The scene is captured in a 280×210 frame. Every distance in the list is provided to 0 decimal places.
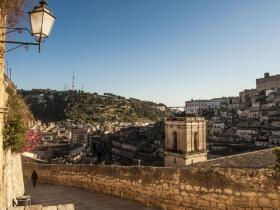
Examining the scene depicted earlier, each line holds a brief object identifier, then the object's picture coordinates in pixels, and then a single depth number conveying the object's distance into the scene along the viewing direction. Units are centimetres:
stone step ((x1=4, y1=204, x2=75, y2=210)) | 473
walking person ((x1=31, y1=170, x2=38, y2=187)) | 1472
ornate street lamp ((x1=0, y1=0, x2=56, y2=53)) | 467
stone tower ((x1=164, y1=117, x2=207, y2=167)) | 3784
